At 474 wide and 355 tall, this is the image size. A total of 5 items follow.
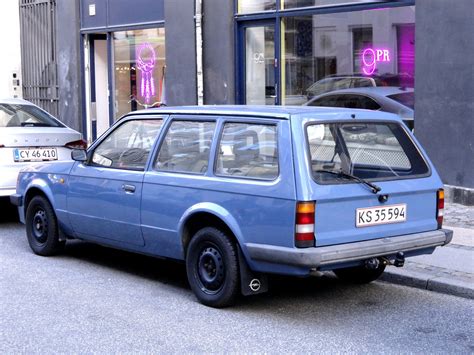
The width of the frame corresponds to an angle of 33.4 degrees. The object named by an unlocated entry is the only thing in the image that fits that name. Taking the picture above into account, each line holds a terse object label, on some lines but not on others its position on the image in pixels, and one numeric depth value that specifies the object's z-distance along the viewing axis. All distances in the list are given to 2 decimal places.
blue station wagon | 5.87
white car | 9.93
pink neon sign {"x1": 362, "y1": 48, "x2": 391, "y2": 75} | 11.45
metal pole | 13.80
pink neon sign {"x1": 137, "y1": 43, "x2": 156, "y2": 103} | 15.65
